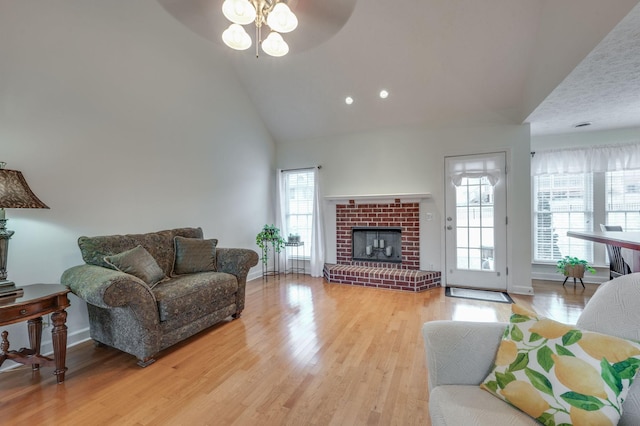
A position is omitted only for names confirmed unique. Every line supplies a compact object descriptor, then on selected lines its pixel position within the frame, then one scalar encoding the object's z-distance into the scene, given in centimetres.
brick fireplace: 404
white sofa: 92
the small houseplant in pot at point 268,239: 462
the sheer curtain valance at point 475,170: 388
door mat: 353
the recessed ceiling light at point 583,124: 369
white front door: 387
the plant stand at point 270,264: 483
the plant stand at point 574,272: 396
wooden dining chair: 272
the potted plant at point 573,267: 396
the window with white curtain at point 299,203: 501
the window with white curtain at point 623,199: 396
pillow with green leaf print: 84
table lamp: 177
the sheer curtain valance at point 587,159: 394
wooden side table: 170
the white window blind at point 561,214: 422
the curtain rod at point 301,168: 490
